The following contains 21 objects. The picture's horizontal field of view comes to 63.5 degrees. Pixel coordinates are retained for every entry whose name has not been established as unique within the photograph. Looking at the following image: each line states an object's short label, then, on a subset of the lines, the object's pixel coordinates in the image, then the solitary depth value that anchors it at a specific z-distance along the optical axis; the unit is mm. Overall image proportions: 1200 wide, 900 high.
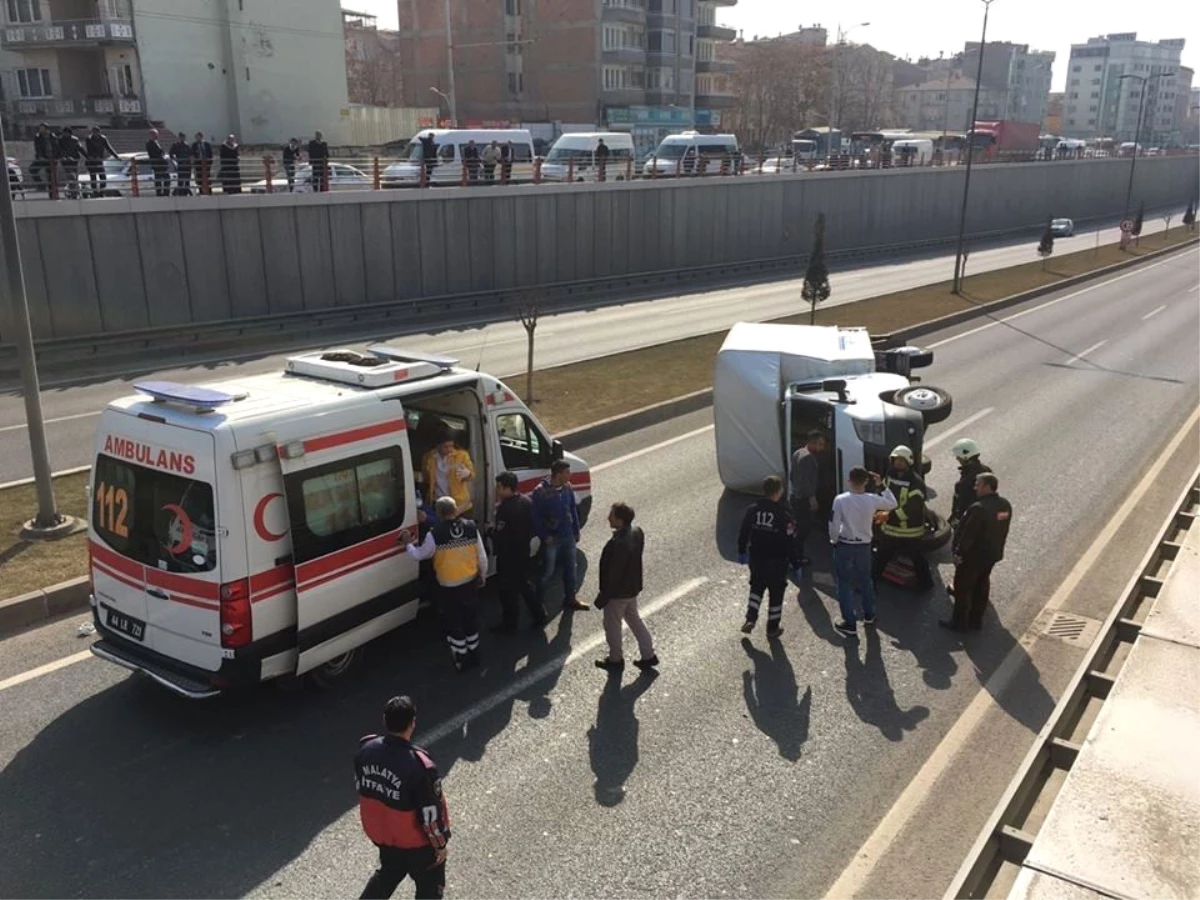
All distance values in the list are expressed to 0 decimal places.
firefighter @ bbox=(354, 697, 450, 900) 4660
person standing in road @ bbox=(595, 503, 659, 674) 7824
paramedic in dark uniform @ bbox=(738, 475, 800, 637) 8398
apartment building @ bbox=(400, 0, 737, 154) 78688
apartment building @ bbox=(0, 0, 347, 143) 50156
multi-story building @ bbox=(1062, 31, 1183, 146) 177125
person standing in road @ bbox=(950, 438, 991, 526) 9531
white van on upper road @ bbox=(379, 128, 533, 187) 30219
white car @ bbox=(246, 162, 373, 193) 26997
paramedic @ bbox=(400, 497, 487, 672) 7715
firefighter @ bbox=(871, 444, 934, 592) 9578
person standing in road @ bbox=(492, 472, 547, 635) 8406
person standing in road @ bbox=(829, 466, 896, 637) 8648
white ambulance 6695
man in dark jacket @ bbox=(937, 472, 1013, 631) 8547
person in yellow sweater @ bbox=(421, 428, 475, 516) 8578
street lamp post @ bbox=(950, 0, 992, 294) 32344
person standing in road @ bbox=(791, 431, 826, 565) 10109
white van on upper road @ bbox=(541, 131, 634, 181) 36250
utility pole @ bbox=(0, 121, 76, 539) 10469
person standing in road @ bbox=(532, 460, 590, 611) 9000
